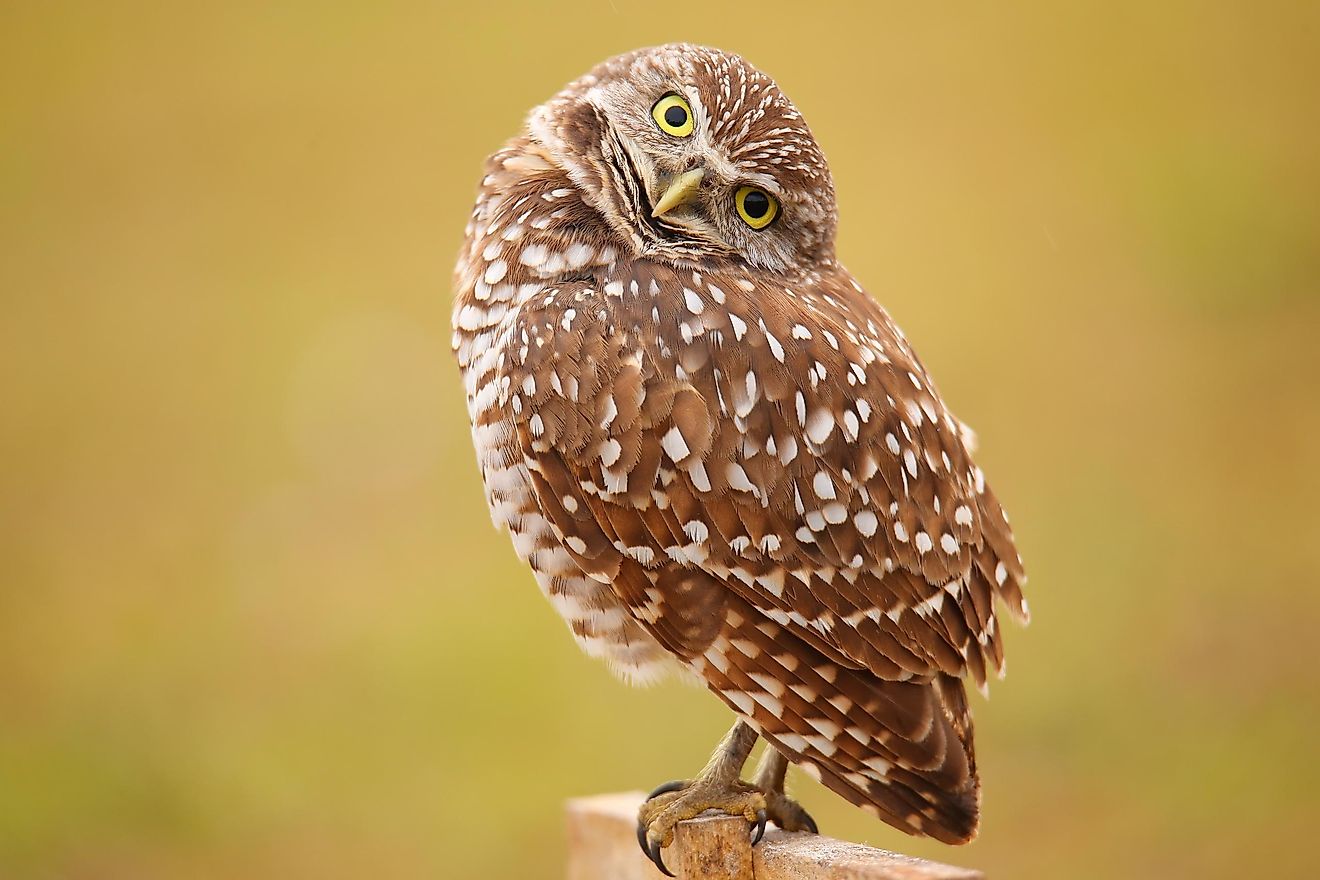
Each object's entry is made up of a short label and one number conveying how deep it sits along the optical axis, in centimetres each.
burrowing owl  392
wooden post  388
